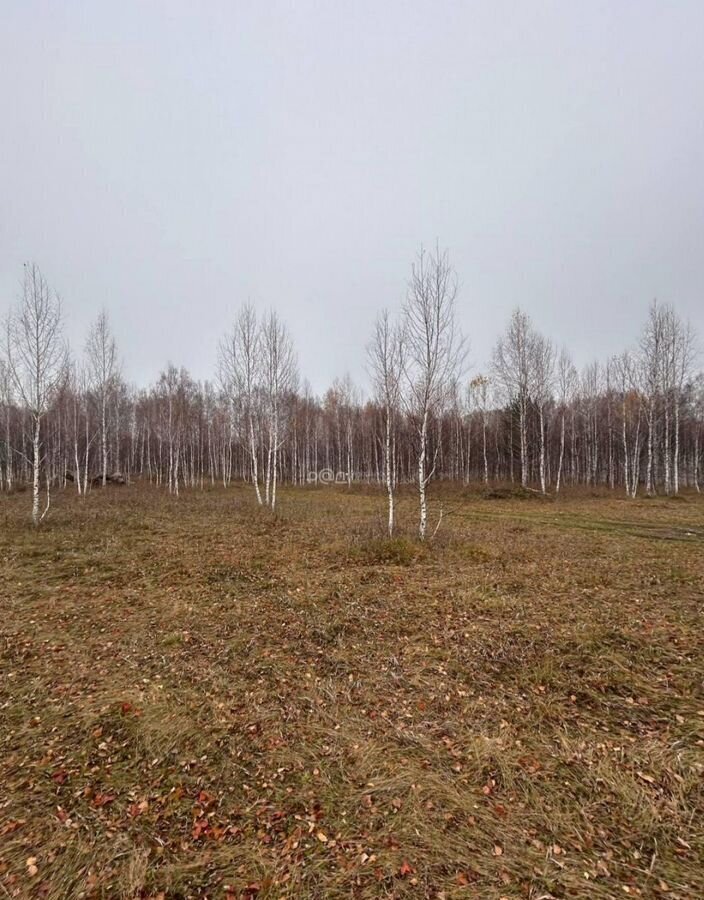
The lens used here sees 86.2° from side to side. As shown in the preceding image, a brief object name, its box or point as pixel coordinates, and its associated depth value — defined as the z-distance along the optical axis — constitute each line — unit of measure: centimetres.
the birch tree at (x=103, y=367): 2441
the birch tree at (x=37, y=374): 1298
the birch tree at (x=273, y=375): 1950
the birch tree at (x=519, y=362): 2716
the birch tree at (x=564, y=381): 3073
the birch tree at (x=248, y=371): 2003
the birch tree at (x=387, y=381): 1261
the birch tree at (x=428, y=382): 1088
